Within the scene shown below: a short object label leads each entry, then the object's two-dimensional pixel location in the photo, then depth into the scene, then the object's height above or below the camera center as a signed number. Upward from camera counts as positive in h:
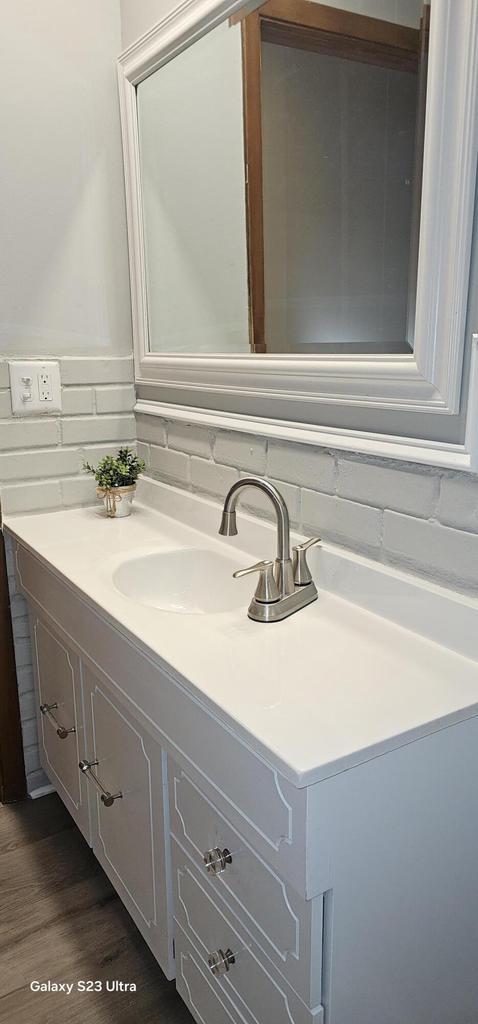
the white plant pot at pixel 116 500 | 1.65 -0.36
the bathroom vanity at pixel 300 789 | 0.76 -0.52
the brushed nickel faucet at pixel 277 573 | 1.05 -0.34
